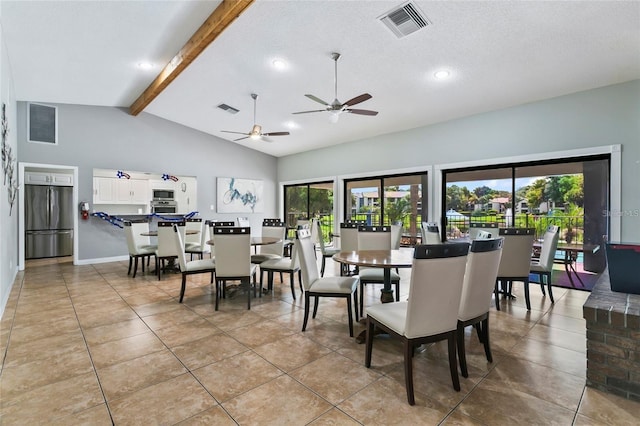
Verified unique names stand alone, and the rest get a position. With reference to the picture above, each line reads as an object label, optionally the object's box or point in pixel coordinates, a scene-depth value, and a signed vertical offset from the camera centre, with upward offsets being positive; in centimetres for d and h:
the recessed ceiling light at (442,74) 440 +200
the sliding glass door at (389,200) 685 +28
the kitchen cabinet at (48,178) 710 +78
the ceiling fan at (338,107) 380 +139
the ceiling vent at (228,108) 656 +224
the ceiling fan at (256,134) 561 +146
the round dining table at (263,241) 437 -44
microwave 779 +45
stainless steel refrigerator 715 -23
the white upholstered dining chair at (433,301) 190 -57
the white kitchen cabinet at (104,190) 700 +49
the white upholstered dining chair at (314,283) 300 -72
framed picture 911 +50
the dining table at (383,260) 262 -44
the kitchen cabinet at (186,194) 826 +48
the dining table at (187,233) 594 -42
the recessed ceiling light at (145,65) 520 +251
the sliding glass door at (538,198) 474 +25
